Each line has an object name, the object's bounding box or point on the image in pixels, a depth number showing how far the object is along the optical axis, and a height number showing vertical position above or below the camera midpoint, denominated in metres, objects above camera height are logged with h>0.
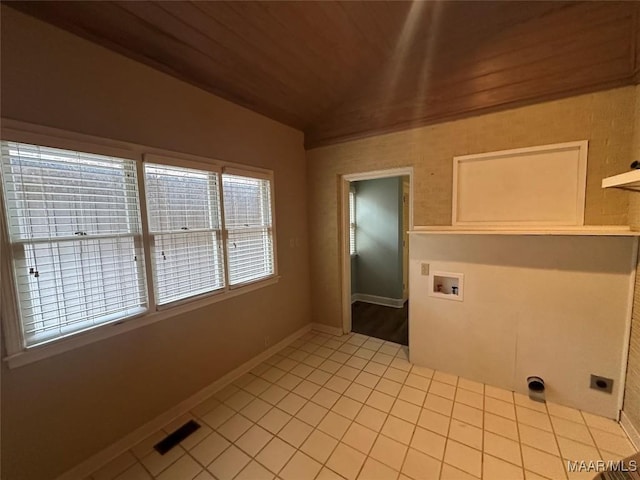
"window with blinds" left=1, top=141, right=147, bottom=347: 1.44 -0.08
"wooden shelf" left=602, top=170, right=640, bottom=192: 1.41 +0.18
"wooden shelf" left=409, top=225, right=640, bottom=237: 1.88 -0.15
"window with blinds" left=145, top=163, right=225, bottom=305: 2.04 -0.06
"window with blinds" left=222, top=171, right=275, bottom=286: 2.62 -0.06
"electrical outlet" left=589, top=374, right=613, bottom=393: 2.00 -1.37
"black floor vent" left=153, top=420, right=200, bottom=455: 1.86 -1.64
